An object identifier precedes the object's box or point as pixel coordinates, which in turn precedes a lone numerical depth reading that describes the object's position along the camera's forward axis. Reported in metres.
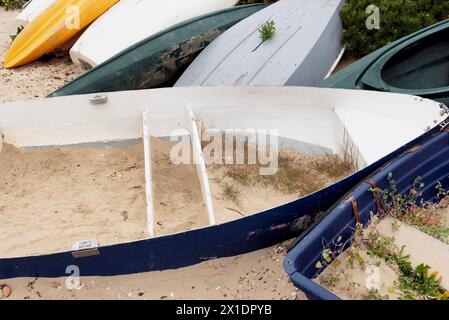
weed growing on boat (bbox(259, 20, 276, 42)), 4.59
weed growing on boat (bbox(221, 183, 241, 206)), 3.56
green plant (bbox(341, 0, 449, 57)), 4.57
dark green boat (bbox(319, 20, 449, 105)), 4.06
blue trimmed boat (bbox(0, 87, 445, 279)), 2.90
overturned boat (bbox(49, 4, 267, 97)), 4.64
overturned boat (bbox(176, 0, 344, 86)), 4.39
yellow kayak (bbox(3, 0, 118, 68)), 5.63
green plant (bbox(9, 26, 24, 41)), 6.42
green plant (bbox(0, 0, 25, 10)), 7.76
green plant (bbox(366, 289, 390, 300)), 2.61
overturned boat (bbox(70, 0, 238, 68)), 5.10
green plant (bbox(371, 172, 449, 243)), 3.06
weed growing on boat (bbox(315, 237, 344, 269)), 2.78
